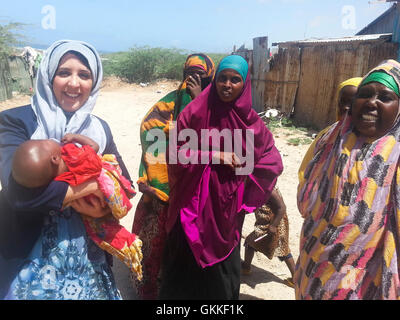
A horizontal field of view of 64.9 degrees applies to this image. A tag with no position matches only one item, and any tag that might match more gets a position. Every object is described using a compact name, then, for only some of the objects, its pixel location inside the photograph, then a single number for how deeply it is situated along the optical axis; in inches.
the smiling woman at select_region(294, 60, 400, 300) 62.1
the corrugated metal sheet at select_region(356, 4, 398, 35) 517.3
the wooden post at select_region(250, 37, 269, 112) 384.8
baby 44.6
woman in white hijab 51.4
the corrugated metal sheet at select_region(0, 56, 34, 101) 495.9
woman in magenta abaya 78.2
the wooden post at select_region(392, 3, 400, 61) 253.3
